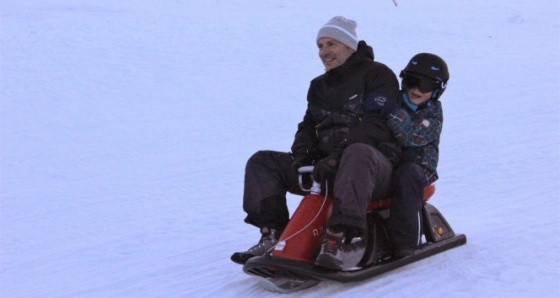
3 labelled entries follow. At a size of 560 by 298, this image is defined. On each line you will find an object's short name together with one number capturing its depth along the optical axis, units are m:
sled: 9.06
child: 9.46
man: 9.05
